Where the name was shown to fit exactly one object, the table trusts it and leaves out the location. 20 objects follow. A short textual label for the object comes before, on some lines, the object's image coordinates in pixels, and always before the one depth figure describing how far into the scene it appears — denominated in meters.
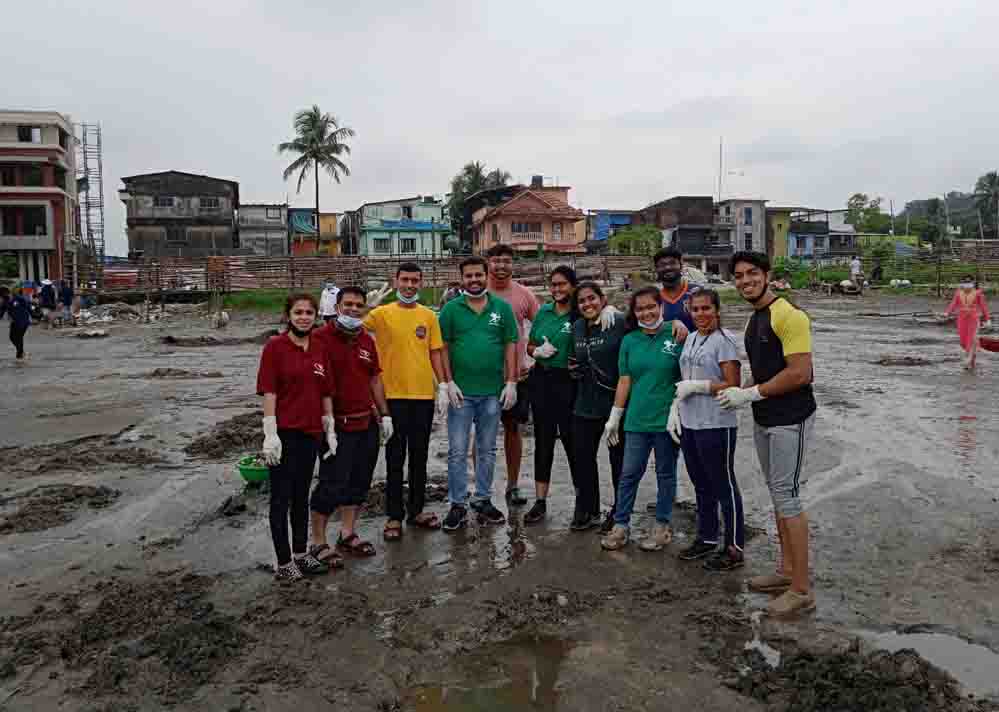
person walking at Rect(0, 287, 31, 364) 17.33
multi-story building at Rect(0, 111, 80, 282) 46.31
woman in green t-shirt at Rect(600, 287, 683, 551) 5.24
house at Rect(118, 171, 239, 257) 53.47
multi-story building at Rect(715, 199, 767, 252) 63.97
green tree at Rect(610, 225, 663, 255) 49.94
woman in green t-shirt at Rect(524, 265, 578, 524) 5.83
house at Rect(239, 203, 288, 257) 57.12
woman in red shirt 4.68
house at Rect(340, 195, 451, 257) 56.47
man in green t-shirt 5.75
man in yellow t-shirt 5.53
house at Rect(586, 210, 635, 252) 68.62
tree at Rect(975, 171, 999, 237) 78.69
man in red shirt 5.11
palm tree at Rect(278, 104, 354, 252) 50.50
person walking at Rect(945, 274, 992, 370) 13.55
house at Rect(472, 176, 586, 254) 52.94
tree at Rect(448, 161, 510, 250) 62.75
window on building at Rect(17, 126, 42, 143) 47.16
